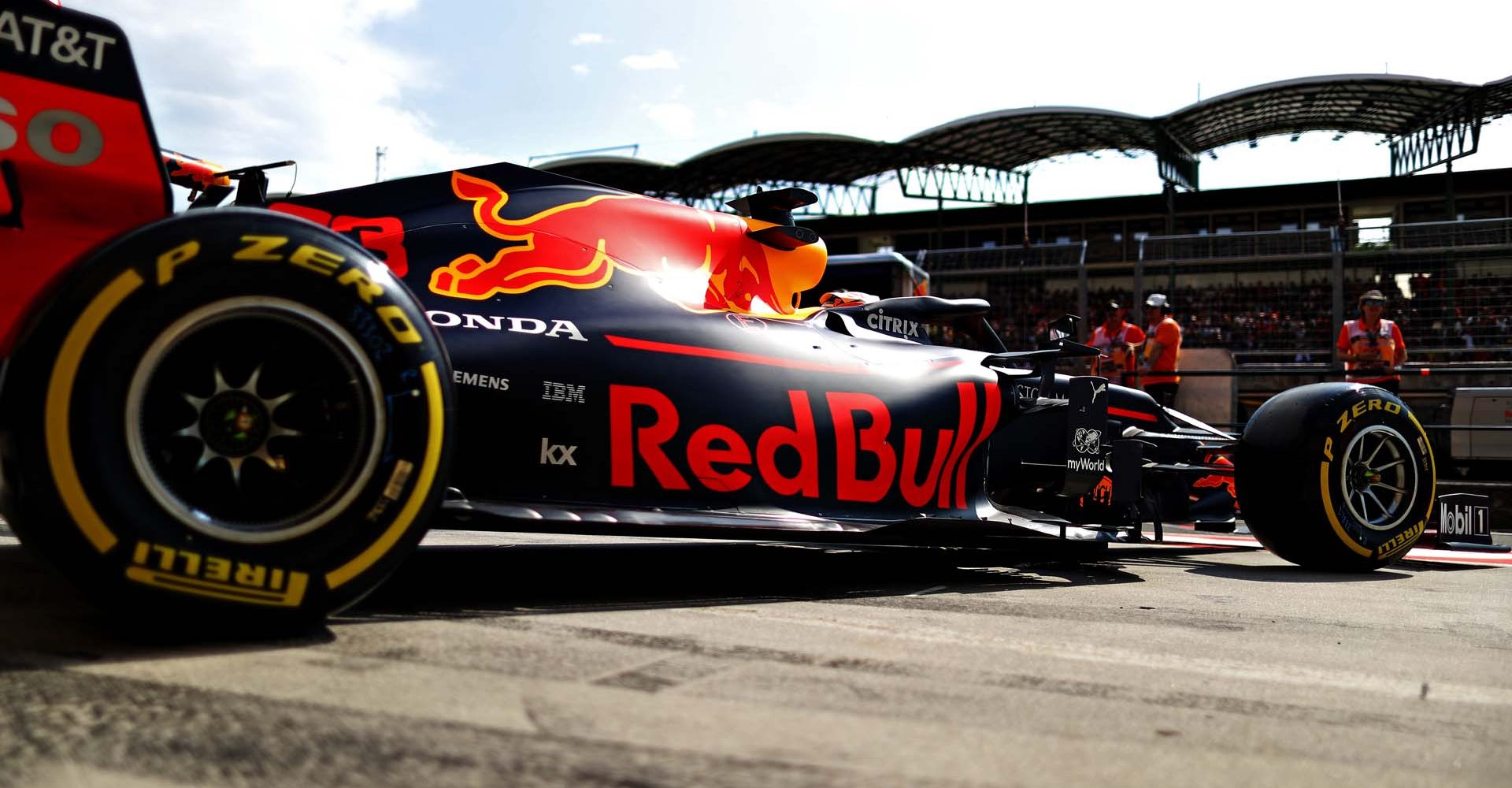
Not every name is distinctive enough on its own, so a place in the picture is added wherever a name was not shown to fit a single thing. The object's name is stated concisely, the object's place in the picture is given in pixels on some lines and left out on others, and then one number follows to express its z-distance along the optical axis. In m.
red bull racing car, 2.21
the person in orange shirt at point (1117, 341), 11.62
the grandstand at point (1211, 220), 19.39
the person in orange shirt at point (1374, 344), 9.87
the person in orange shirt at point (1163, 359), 10.71
